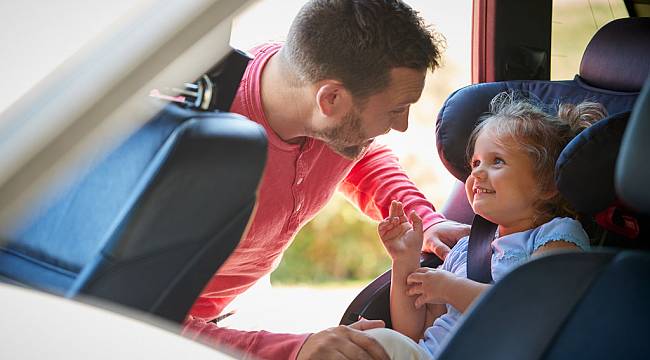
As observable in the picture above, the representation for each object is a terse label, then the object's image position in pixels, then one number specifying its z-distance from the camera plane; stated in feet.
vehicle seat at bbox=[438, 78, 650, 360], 4.27
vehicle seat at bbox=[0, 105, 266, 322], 4.37
